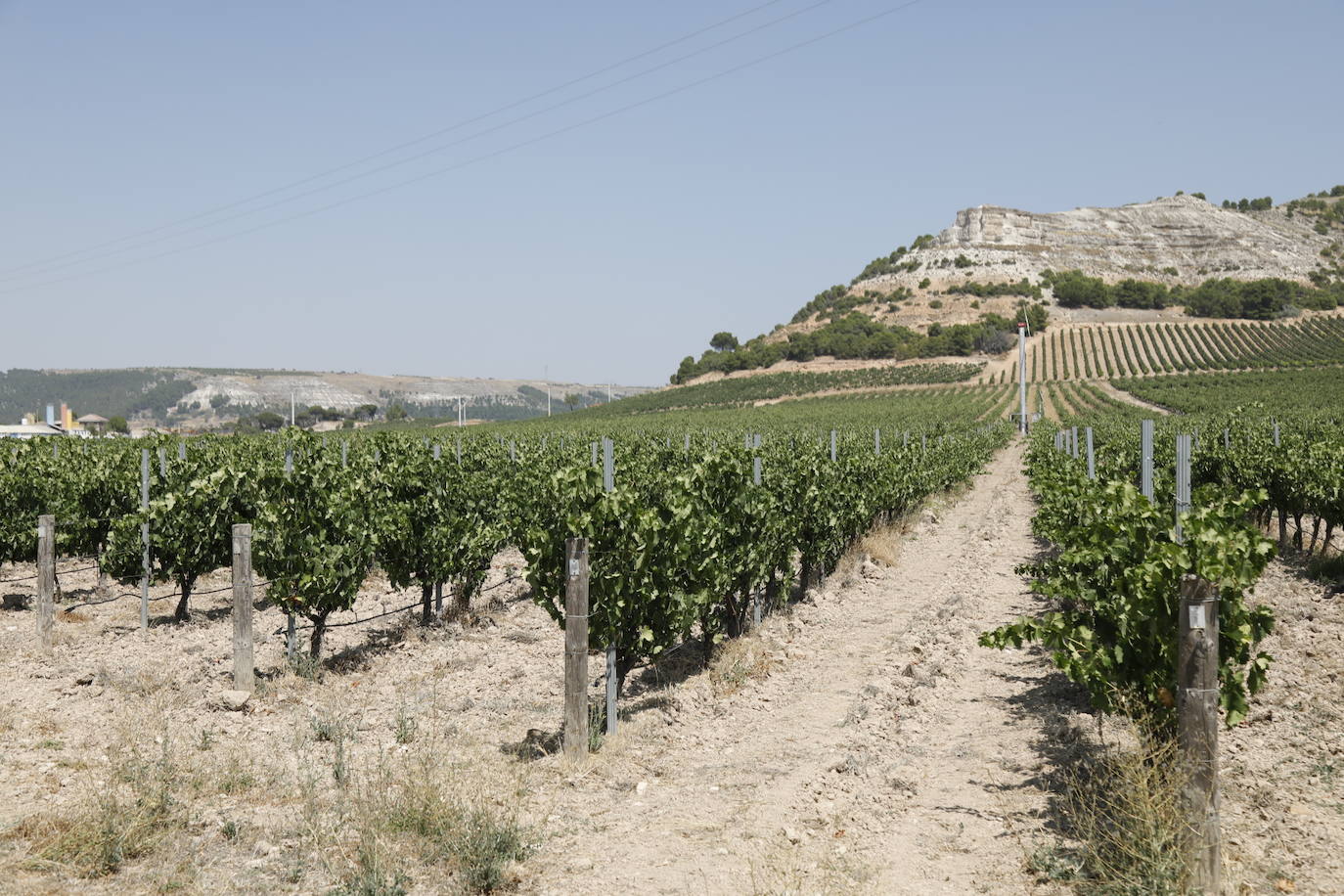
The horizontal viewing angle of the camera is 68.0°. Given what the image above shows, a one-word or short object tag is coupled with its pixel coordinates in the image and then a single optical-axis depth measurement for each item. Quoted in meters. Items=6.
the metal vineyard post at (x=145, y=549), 10.75
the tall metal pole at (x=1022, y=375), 56.34
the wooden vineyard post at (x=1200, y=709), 4.36
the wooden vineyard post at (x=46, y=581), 9.69
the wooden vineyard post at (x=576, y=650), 6.54
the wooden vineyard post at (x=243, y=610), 8.13
